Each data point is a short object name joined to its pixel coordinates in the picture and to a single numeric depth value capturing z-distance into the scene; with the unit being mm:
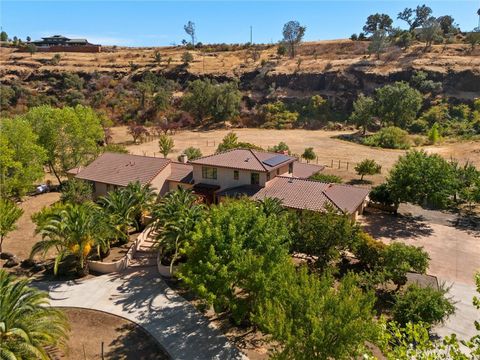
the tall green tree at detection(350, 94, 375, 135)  76312
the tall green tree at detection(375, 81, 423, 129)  74750
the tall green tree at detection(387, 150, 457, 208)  34250
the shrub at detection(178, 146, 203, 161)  53344
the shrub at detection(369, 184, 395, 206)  38444
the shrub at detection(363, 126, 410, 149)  68250
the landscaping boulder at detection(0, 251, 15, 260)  30266
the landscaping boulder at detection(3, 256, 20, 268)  29133
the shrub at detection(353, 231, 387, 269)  26625
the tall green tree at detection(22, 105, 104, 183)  45344
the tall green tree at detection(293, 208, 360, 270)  25312
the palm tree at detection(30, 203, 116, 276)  26438
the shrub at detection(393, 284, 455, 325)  20672
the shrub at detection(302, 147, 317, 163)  57812
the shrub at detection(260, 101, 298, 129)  88312
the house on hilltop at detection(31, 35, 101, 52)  137625
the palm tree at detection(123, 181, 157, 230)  32156
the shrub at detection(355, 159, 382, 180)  48656
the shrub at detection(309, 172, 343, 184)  42556
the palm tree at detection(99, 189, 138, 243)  29906
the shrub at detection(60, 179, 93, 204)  37156
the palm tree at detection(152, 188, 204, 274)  26156
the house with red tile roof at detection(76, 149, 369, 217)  33906
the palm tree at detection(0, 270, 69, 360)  15938
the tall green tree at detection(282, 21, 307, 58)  118438
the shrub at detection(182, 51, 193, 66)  117125
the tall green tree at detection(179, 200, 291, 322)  19047
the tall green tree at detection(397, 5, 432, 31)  121812
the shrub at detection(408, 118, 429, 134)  77188
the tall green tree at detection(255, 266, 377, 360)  14903
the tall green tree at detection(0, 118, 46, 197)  36312
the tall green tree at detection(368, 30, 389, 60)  100875
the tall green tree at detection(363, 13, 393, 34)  120938
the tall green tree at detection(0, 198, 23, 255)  27750
